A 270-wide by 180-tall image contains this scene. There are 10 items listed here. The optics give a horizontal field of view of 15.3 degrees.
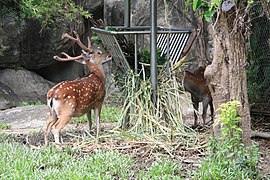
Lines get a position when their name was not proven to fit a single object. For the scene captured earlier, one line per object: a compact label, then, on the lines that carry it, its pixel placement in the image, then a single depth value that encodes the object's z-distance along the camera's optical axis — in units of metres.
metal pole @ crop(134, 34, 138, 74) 11.69
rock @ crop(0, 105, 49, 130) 16.13
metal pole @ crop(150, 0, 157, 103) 11.78
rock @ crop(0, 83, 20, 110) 22.09
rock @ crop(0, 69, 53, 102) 23.89
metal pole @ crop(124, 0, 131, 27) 13.48
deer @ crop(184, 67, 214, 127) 13.36
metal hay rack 11.73
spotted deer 10.93
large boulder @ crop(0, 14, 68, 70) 22.97
